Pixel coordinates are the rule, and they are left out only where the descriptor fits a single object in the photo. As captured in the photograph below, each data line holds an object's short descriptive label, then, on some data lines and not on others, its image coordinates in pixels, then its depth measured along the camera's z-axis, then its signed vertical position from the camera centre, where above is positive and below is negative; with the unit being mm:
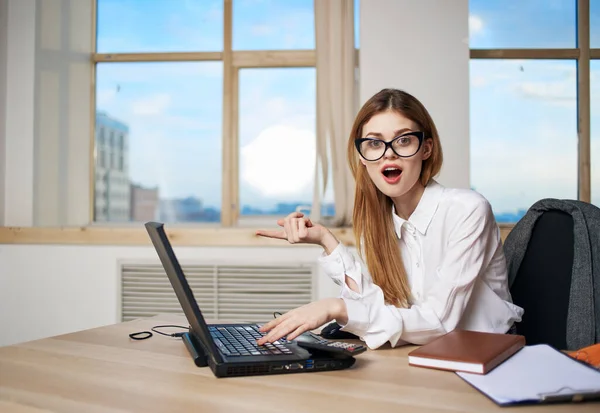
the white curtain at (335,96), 2824 +617
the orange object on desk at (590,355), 965 -272
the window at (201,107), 3176 +638
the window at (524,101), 3123 +651
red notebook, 898 -257
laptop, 915 -266
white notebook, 763 -265
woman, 1297 -74
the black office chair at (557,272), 1447 -180
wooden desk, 765 -287
